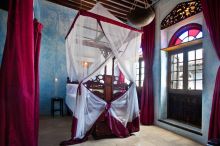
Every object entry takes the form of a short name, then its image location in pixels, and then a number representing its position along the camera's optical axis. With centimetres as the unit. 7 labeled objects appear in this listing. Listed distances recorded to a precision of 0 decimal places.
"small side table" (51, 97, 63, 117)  521
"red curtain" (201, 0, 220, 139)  270
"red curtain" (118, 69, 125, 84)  413
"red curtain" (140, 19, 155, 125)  446
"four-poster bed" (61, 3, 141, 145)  302
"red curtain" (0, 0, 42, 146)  170
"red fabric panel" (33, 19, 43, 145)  238
